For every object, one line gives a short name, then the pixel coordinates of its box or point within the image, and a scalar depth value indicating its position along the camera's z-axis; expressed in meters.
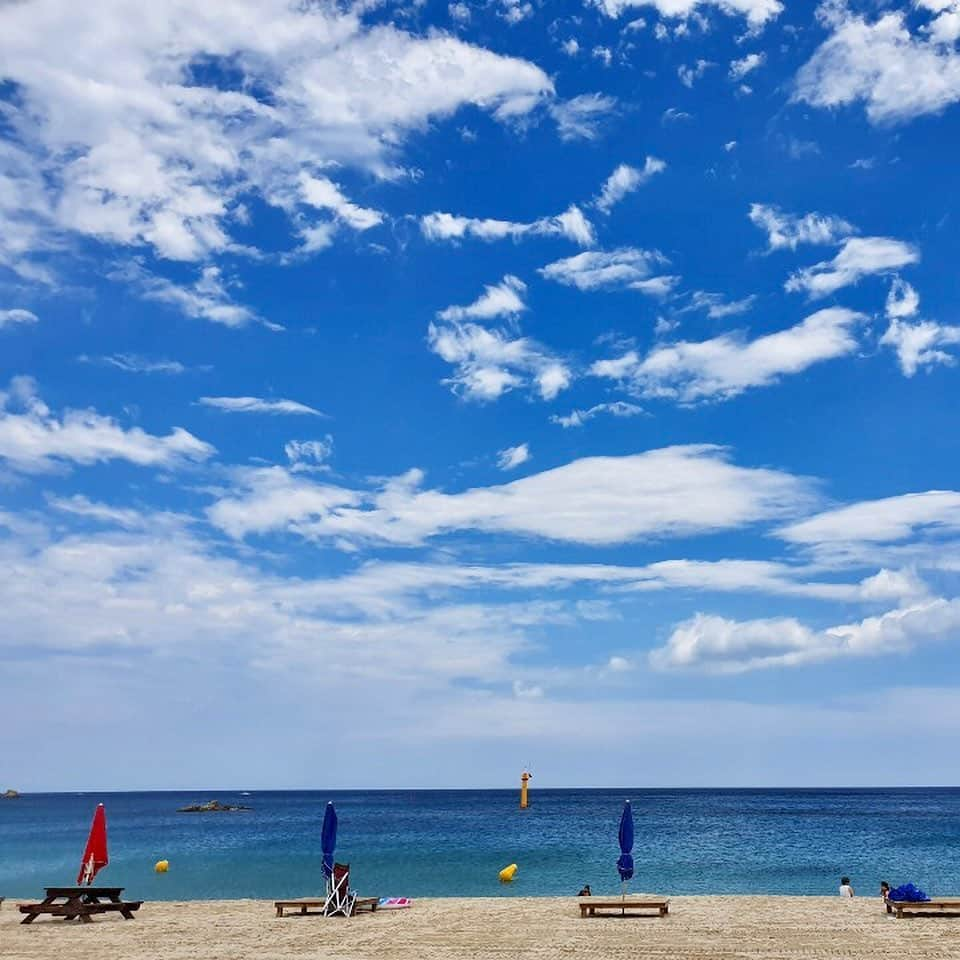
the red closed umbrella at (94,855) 22.25
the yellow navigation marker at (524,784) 91.88
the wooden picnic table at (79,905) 22.09
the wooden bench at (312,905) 23.31
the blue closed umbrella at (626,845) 22.43
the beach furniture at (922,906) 21.34
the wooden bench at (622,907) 21.81
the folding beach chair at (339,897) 23.09
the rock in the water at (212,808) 141.00
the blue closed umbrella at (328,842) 22.75
